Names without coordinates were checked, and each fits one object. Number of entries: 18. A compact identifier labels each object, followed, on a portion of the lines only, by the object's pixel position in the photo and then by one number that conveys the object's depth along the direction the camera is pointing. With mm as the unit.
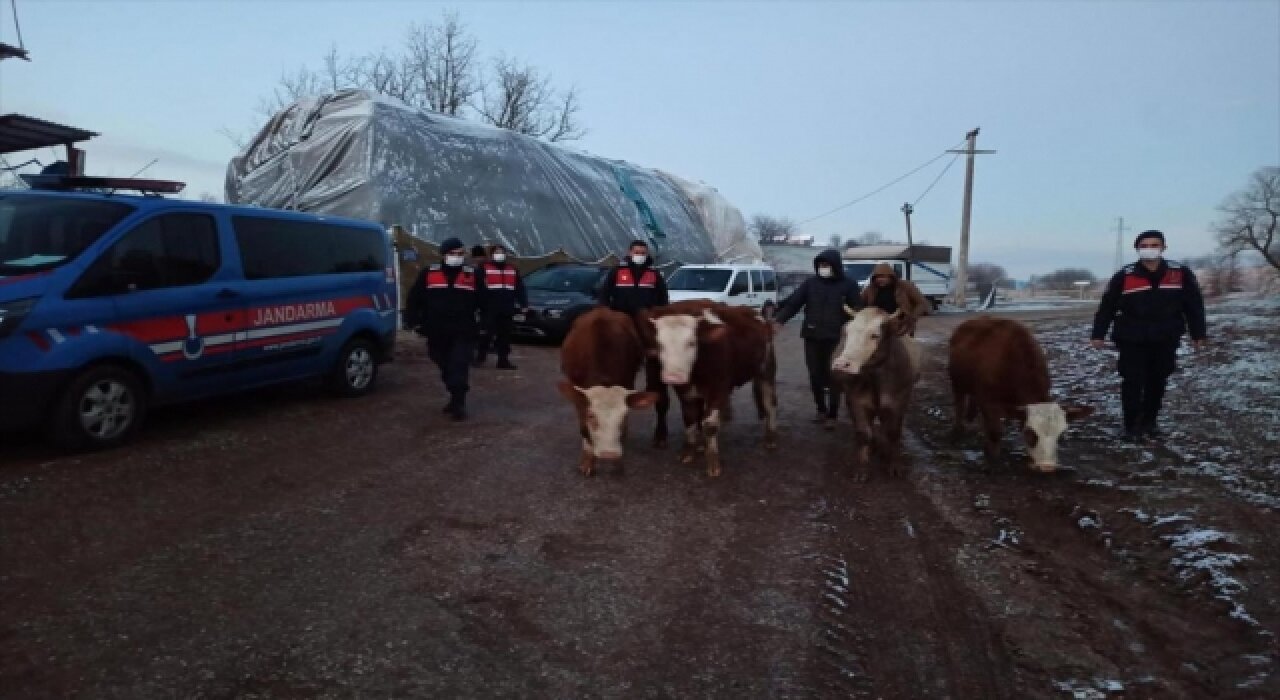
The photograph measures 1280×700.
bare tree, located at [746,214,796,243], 90775
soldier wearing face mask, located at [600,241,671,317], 8969
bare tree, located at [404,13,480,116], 34938
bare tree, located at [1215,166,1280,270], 44125
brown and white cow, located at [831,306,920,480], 6375
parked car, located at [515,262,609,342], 14750
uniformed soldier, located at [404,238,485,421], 8156
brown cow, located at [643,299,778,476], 6316
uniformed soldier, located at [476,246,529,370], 11891
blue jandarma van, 5793
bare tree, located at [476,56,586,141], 36844
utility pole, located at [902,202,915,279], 32806
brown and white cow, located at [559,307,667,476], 5953
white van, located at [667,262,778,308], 17484
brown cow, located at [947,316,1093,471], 6207
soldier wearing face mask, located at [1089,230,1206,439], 7164
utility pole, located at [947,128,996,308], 34781
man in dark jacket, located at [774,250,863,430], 8172
